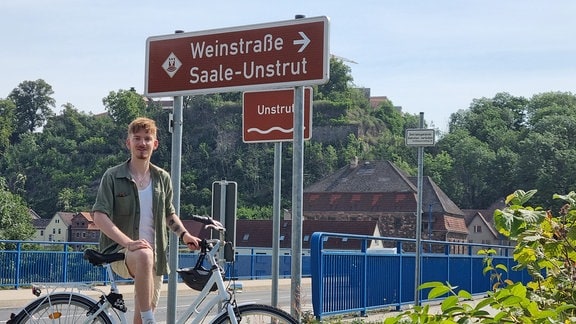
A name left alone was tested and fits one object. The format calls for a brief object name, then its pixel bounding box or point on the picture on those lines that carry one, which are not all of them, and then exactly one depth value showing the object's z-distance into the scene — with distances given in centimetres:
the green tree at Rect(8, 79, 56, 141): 18875
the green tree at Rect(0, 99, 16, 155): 17738
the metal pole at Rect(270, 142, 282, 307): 837
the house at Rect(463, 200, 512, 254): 12950
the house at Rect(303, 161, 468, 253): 11056
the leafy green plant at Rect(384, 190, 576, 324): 315
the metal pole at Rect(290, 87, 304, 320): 684
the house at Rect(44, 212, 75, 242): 14762
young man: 530
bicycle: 510
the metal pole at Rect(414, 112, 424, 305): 1186
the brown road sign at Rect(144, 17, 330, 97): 676
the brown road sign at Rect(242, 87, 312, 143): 994
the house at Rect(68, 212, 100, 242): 14450
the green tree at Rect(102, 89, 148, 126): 17538
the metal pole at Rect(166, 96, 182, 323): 643
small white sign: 1182
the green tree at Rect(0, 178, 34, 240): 5088
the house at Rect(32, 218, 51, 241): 14788
